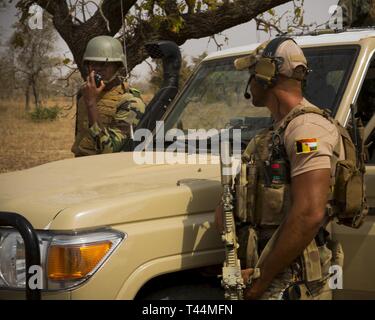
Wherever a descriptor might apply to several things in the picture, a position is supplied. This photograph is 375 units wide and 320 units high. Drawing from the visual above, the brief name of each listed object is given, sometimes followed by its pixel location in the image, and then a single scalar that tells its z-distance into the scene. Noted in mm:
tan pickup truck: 2670
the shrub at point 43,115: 28216
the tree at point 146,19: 8594
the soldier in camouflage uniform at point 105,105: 4574
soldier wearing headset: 2592
